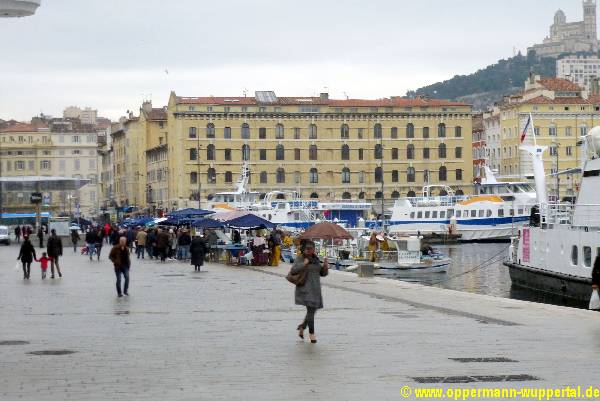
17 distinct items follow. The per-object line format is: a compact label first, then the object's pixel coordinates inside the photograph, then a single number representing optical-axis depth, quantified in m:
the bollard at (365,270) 38.84
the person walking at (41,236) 77.31
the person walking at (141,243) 56.97
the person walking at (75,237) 70.17
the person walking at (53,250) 38.56
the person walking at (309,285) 18.50
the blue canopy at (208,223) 52.76
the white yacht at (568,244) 36.66
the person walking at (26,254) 38.19
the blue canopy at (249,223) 50.81
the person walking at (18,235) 91.81
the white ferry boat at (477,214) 98.75
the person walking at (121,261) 29.14
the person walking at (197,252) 43.28
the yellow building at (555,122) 135.88
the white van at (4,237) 87.90
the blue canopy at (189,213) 63.96
